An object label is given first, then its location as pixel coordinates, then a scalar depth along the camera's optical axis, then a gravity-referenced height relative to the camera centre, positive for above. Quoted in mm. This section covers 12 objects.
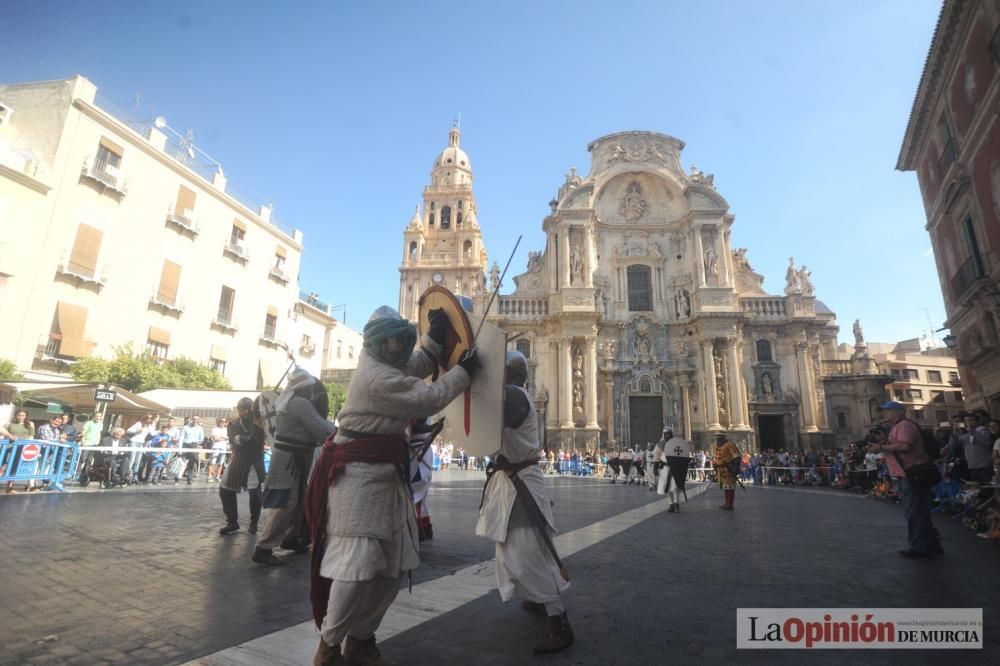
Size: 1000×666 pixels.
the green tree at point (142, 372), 17828 +2467
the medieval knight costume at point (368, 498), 2236 -257
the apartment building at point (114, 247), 17375 +7755
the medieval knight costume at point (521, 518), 2871 -433
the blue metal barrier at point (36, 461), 8938 -471
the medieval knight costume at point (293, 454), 4637 -121
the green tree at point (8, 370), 15320 +1968
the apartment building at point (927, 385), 40906 +5938
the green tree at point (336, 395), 28359 +2799
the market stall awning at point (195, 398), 15703 +1294
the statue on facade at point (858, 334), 27500 +6595
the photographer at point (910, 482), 4977 -267
